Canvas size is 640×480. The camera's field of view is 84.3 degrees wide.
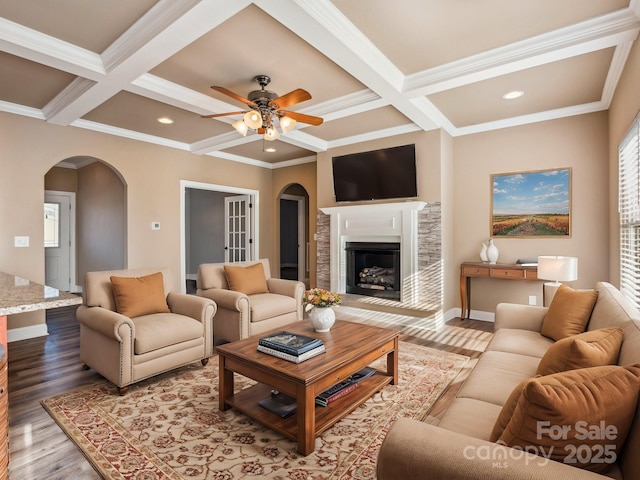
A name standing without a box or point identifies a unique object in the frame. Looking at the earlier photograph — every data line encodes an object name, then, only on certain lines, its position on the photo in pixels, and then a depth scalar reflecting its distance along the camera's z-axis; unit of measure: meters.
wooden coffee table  1.93
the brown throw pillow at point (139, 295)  3.00
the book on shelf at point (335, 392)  2.27
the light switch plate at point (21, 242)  4.04
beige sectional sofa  0.95
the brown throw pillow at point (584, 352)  1.29
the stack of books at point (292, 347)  2.18
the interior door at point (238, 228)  6.88
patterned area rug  1.83
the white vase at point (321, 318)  2.72
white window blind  2.70
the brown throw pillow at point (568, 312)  2.30
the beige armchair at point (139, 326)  2.62
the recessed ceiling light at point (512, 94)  3.69
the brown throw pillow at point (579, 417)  0.98
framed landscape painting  4.29
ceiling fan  3.06
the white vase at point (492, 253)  4.60
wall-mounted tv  4.81
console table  4.19
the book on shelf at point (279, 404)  2.17
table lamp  3.20
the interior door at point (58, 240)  6.89
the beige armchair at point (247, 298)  3.59
